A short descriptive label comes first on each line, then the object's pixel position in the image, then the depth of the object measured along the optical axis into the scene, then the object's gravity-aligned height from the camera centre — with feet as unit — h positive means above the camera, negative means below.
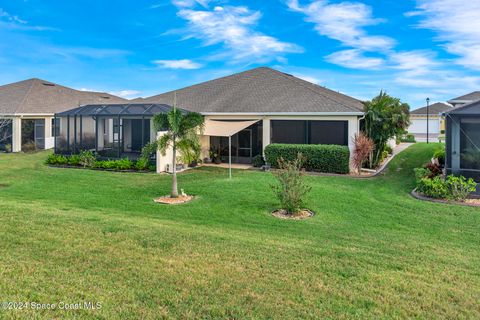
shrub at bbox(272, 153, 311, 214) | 41.57 -3.75
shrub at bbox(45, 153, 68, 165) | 83.20 -1.00
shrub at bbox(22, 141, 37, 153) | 109.09 +2.37
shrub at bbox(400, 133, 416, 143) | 161.23 +7.06
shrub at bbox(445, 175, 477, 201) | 48.70 -4.09
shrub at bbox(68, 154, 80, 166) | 81.71 -0.99
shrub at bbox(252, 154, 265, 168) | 81.97 -1.17
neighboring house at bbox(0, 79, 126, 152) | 106.83 +13.36
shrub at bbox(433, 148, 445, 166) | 71.66 -0.26
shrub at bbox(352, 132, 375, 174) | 70.33 +1.20
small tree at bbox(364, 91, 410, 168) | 79.36 +7.41
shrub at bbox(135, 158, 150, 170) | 75.13 -1.87
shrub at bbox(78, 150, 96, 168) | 80.23 -0.96
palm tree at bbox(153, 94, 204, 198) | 52.31 +3.65
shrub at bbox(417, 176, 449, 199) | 49.70 -4.25
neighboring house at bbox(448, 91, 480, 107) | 114.30 +17.97
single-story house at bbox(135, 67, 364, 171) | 76.59 +8.72
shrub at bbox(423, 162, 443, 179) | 58.22 -2.21
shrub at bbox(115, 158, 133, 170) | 76.33 -1.72
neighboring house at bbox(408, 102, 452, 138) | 197.88 +16.05
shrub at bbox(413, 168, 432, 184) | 56.13 -2.60
